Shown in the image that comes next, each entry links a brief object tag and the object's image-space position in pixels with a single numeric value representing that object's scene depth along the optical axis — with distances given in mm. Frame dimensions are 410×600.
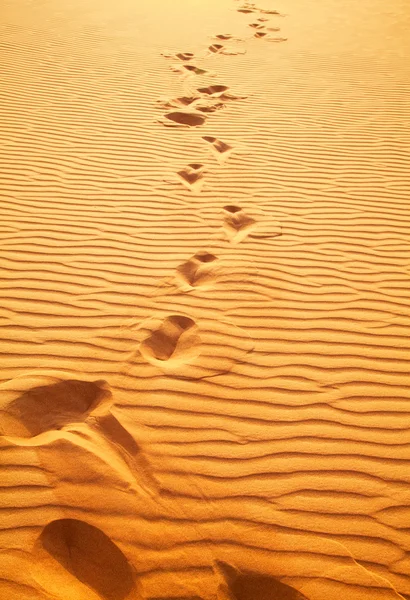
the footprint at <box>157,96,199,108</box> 5809
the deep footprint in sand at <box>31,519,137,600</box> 1585
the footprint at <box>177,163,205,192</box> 4203
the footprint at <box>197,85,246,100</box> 6160
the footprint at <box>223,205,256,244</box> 3537
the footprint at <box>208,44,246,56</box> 7957
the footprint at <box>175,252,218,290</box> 3039
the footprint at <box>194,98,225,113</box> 5719
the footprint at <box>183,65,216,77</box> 6949
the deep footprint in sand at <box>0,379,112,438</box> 2086
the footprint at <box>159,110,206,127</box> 5365
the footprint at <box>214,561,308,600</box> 1625
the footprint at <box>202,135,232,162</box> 4707
